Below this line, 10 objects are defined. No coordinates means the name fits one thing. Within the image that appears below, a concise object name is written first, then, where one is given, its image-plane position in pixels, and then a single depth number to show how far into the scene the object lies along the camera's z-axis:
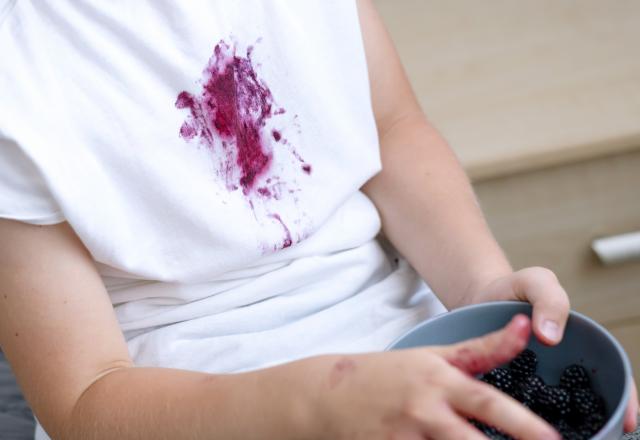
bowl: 0.90
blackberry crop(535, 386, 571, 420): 0.90
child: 0.95
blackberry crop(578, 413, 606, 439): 0.88
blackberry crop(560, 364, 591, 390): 0.92
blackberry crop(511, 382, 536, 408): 0.91
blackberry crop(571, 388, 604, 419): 0.90
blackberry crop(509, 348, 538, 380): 0.93
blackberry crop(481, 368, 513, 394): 0.92
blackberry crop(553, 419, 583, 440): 0.88
